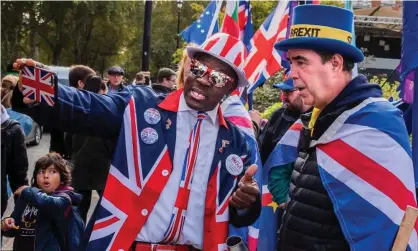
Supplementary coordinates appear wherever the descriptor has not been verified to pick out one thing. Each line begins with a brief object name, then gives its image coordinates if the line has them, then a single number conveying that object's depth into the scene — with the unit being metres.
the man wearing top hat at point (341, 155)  2.36
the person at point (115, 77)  7.88
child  4.30
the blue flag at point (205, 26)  8.30
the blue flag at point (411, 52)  4.02
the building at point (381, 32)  32.25
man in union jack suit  2.68
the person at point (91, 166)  5.77
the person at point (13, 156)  4.70
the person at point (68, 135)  6.02
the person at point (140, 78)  8.22
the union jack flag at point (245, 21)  7.94
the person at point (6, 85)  5.59
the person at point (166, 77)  7.32
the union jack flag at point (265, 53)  7.07
